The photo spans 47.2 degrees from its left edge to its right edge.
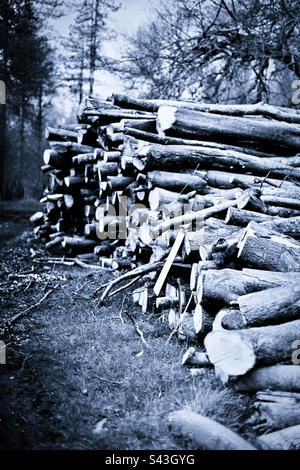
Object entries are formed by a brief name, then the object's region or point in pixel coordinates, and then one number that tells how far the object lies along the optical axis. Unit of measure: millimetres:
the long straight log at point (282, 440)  2283
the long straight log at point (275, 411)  2473
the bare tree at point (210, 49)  9070
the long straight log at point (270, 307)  3008
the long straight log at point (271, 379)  2697
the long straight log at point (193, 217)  4262
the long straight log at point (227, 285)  3314
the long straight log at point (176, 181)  5215
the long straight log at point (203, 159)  5207
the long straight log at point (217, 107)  6621
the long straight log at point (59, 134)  8336
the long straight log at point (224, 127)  5738
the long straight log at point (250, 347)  2729
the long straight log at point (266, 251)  3440
